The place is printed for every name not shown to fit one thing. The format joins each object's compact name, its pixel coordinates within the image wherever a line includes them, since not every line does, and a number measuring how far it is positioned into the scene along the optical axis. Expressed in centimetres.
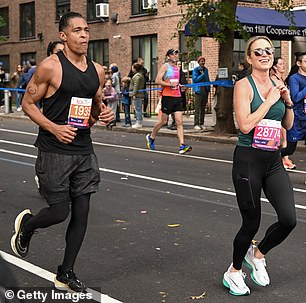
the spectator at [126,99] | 2192
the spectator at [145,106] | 2606
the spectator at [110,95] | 2183
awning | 1983
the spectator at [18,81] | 2938
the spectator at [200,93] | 2033
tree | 1692
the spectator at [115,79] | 2272
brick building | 2800
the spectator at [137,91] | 2095
